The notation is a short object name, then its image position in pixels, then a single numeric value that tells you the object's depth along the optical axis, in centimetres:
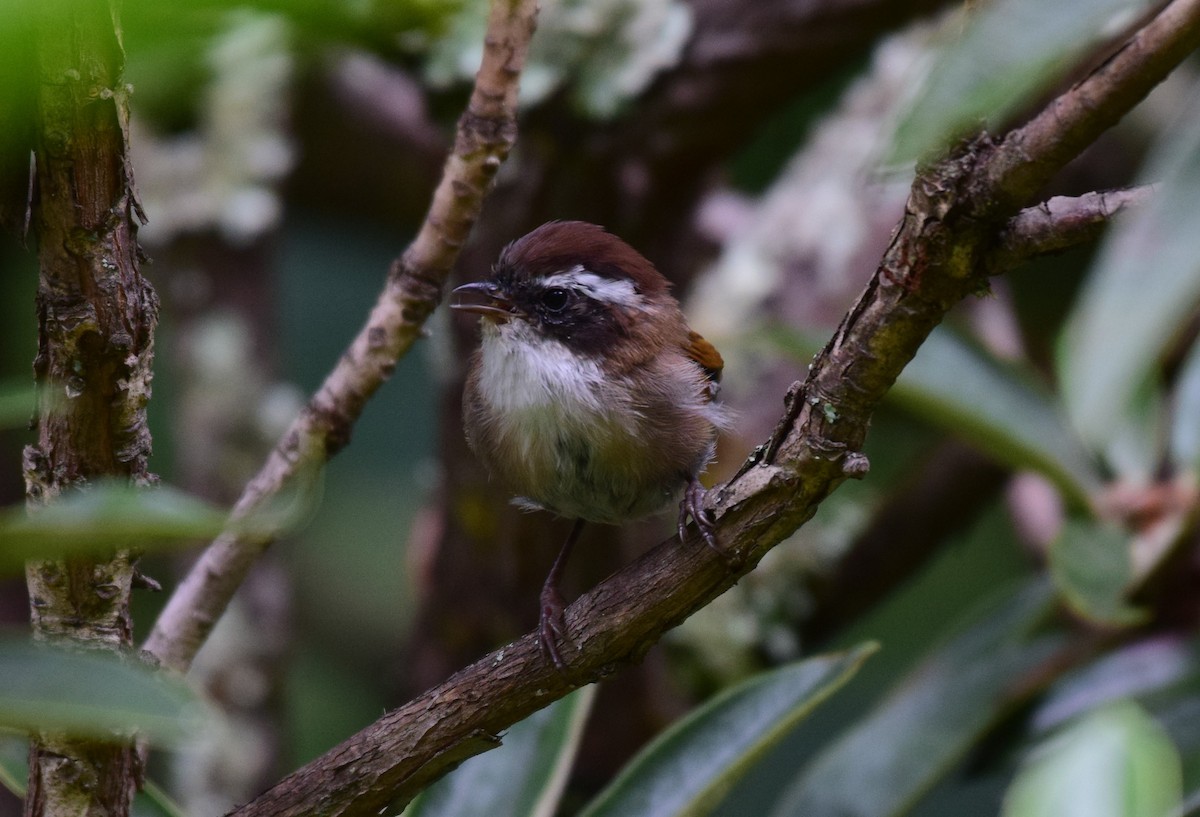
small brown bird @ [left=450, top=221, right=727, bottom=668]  324
